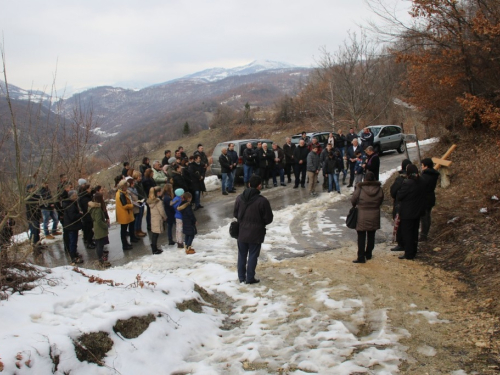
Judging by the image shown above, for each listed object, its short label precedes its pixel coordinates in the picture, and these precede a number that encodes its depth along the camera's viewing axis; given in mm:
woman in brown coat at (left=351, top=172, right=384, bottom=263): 7156
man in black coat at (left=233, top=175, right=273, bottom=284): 6363
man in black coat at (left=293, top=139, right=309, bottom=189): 14180
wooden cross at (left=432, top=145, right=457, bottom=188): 11038
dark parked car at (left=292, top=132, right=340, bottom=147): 22009
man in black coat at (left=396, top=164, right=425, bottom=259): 7098
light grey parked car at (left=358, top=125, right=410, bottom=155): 21375
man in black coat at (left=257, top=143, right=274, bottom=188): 14334
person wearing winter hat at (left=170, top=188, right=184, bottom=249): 8602
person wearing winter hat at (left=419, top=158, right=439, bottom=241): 7621
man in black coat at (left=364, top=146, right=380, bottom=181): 11250
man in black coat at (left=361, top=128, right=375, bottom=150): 13723
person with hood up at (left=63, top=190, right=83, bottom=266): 8586
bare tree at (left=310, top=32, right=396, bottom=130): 22875
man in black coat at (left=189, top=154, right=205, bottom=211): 12359
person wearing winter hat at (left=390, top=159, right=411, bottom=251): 7652
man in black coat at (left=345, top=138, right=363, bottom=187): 13539
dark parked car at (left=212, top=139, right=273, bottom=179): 16172
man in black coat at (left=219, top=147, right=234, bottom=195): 13888
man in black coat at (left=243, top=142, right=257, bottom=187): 14188
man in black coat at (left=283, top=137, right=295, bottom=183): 14930
